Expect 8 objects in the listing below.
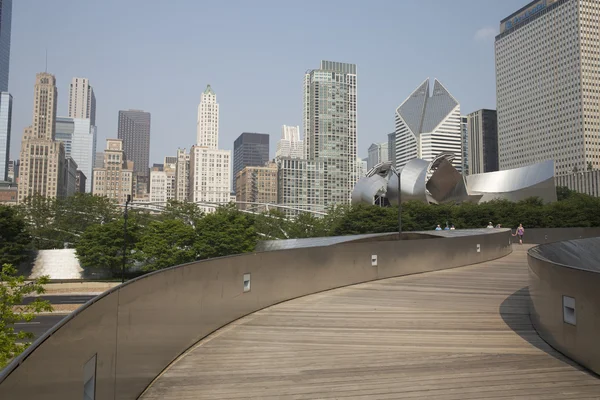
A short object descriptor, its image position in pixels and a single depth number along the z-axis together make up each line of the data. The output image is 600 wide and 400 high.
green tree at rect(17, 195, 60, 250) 75.56
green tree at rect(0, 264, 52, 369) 12.69
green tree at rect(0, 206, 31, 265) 56.13
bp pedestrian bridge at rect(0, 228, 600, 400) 4.01
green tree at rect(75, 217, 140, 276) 58.94
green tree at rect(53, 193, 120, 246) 77.38
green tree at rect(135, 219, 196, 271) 57.78
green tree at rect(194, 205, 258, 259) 57.81
